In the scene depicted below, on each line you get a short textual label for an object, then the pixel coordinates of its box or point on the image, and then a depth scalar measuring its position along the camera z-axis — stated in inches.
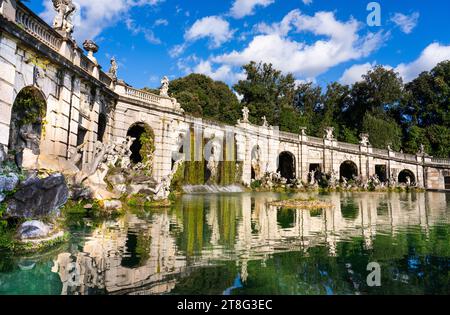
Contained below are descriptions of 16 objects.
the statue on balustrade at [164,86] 1011.1
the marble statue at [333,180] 1560.0
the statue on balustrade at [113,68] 896.9
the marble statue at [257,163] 1454.2
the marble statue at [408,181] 1797.0
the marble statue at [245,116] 1426.4
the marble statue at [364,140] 1803.6
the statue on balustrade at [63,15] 615.2
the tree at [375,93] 2293.3
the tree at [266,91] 2026.3
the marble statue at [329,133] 1718.8
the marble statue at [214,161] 1163.3
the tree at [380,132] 2079.2
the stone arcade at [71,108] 465.7
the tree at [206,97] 1899.6
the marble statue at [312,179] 1541.6
